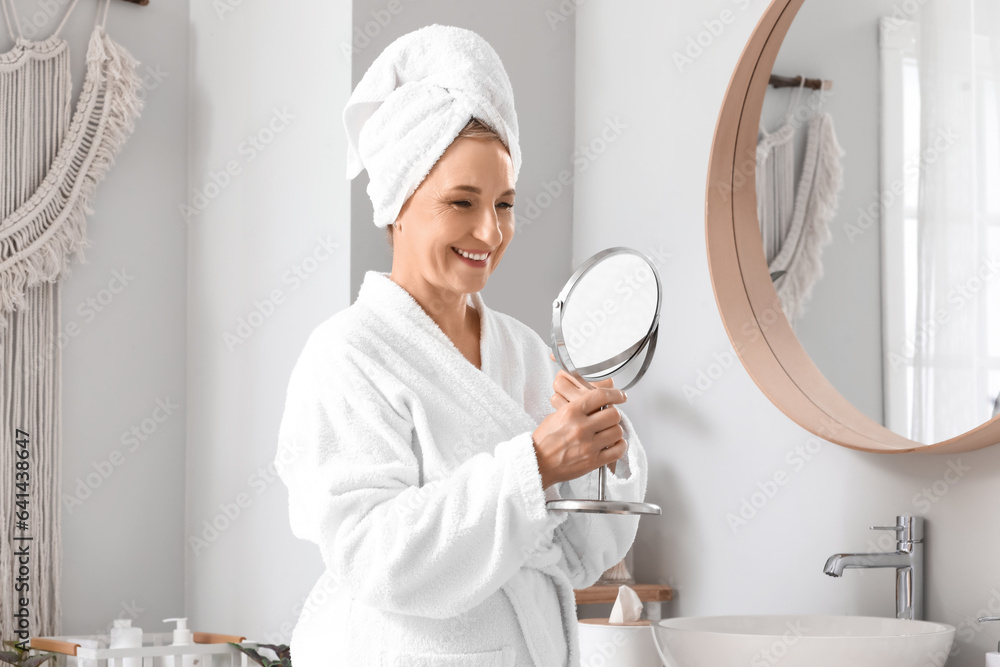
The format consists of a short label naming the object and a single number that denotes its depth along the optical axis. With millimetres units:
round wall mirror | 1289
